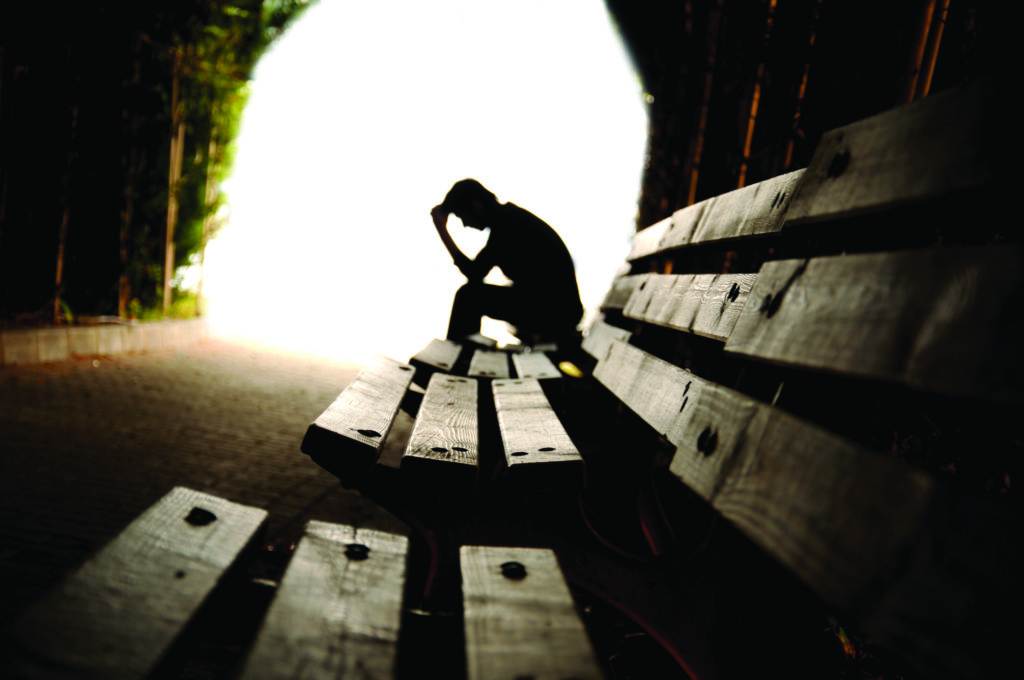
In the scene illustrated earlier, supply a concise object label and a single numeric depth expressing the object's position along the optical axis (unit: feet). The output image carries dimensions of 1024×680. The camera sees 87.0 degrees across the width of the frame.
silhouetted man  11.88
